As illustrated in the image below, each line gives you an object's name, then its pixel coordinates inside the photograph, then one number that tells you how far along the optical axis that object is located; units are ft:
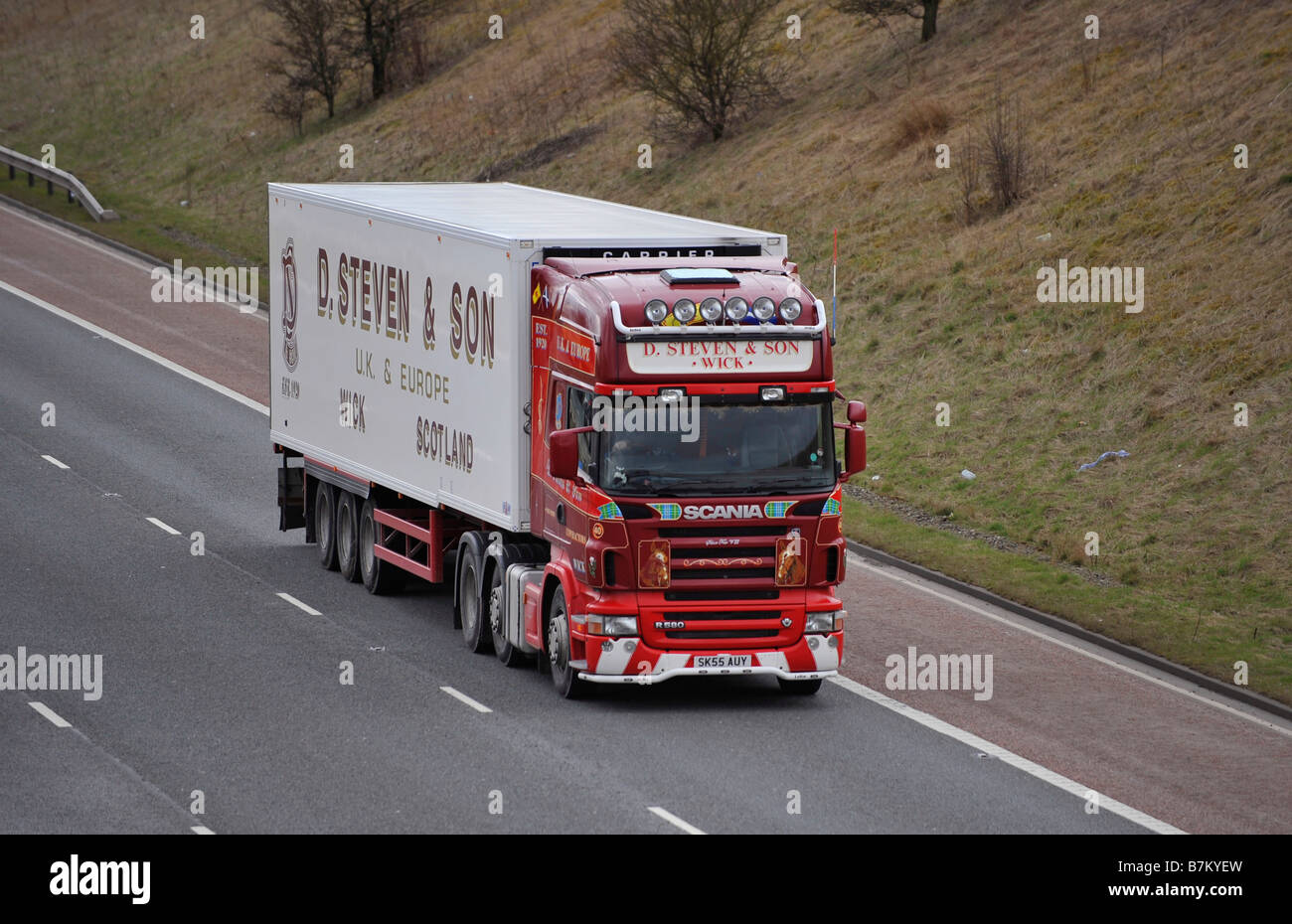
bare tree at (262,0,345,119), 167.94
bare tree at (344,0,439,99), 170.60
